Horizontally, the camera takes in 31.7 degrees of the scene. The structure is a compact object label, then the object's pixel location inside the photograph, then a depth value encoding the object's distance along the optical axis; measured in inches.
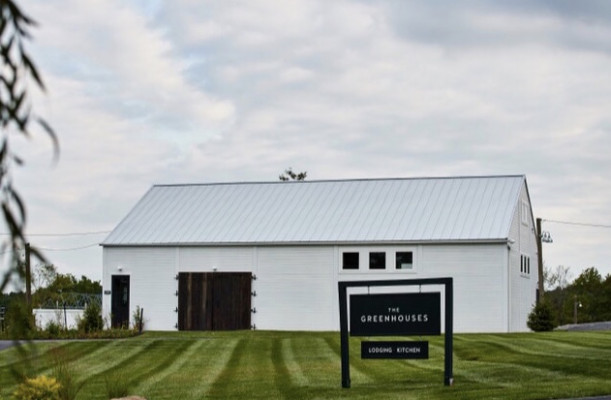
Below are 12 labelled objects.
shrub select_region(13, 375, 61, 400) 520.6
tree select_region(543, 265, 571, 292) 3282.5
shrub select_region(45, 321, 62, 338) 1542.4
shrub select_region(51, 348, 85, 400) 554.2
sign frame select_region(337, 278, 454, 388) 731.4
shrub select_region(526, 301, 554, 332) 1692.9
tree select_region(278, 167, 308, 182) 2883.9
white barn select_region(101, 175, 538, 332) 1715.1
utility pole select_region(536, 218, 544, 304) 2087.8
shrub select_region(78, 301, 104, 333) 1583.4
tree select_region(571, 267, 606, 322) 3272.6
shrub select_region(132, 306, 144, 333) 1719.9
